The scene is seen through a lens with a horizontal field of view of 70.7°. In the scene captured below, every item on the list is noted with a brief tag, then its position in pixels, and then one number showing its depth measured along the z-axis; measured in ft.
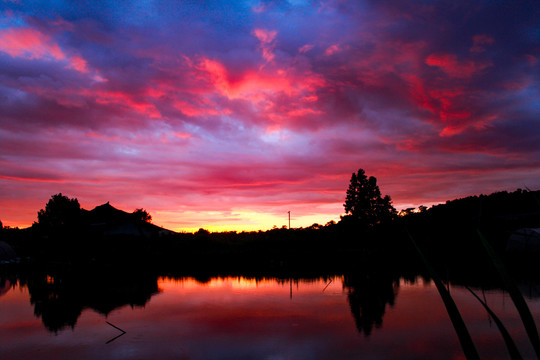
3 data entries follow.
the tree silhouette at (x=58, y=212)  124.48
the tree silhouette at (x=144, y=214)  225.35
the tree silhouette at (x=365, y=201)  161.07
